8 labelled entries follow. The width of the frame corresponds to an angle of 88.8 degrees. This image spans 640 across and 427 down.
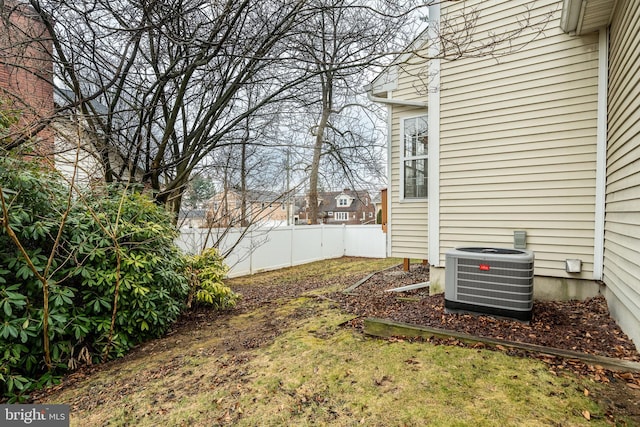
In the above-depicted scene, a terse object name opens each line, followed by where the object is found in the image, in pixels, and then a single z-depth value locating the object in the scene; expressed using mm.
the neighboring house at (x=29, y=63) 3441
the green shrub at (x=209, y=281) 5016
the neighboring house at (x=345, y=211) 36344
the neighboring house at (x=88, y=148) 3553
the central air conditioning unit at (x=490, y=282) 3260
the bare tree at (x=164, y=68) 3799
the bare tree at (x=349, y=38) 4219
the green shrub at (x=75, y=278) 3000
